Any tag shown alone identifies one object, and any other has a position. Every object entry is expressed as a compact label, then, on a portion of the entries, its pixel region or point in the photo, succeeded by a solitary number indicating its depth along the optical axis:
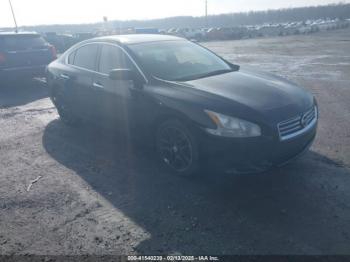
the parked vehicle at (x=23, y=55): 9.41
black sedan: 3.63
